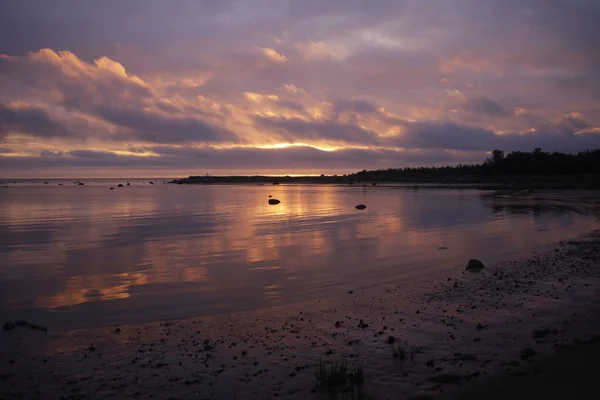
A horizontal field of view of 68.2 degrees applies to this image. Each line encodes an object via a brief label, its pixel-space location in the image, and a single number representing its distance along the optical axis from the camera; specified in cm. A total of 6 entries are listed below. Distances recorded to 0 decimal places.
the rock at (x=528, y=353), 761
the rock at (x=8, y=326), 964
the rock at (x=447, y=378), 691
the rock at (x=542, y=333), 861
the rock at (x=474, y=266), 1497
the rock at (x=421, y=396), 638
